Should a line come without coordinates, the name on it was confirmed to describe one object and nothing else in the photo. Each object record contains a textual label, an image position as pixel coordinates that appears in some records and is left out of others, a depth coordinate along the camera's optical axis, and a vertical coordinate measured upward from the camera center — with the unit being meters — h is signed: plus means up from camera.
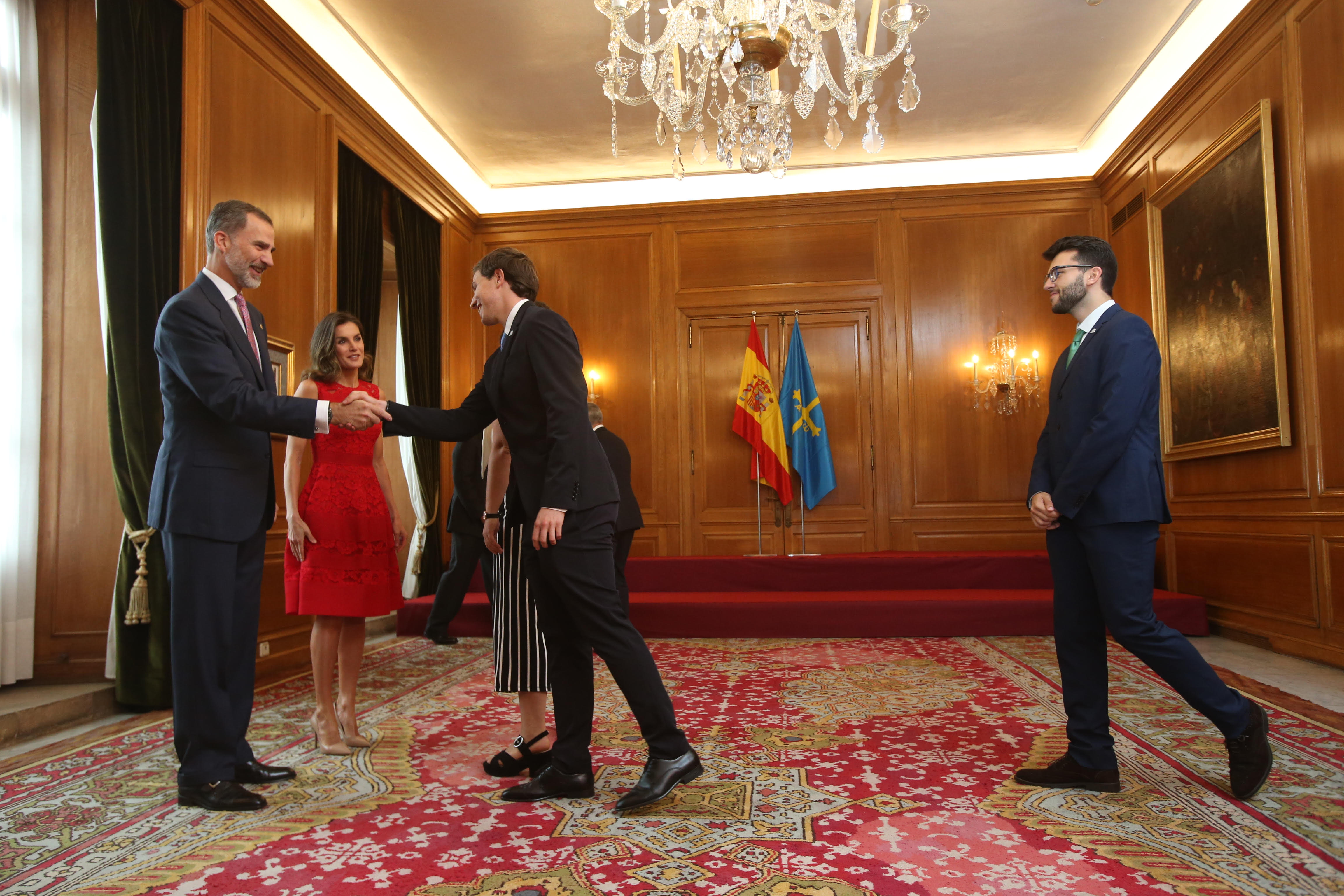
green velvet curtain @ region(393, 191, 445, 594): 7.17 +1.49
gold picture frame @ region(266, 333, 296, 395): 4.95 +0.82
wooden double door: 8.02 +0.45
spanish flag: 7.92 +0.64
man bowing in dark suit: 2.37 -0.09
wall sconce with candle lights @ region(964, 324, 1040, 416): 7.76 +0.96
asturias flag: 7.89 +0.57
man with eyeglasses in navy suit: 2.39 -0.11
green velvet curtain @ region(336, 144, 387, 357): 6.01 +1.90
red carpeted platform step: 5.86 -0.79
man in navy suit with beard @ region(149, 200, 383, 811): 2.49 +0.03
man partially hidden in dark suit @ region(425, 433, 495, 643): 5.14 -0.24
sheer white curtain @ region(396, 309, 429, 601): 7.36 -0.13
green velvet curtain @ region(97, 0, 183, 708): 3.88 +1.21
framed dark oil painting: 5.02 +1.18
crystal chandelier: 3.86 +2.04
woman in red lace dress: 3.11 -0.15
